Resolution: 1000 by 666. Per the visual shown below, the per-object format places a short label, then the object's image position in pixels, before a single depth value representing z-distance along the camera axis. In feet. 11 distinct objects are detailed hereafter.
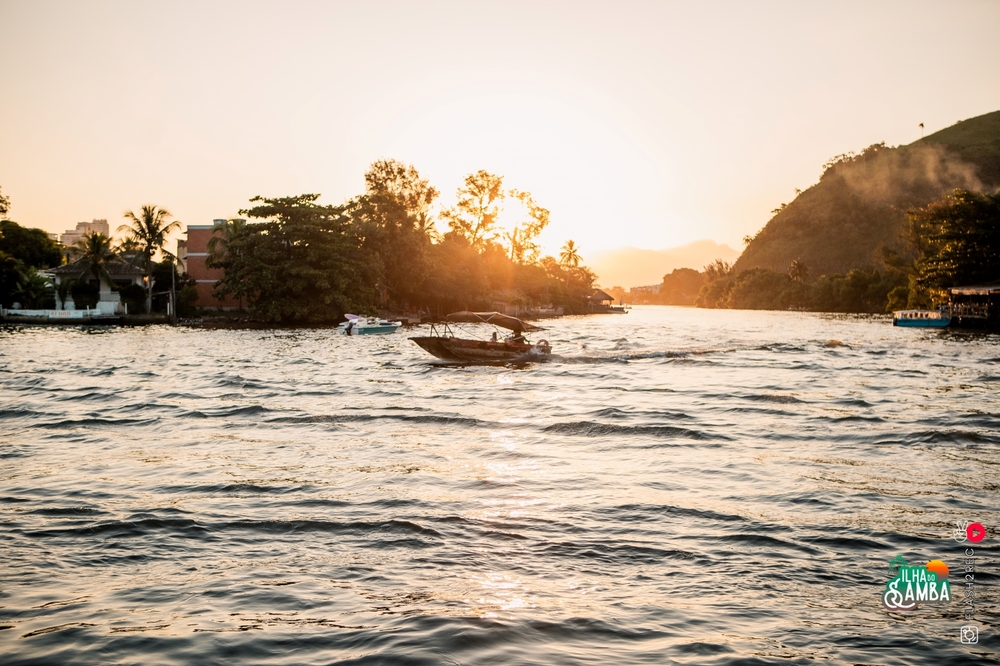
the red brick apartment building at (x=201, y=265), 255.91
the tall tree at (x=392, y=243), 237.25
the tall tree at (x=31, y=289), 212.43
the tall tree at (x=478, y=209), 321.73
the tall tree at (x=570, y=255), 500.33
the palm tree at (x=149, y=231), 222.89
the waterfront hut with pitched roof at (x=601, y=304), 471.95
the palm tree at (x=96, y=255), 214.90
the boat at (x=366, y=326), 176.86
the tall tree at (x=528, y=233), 358.02
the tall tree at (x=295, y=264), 205.05
